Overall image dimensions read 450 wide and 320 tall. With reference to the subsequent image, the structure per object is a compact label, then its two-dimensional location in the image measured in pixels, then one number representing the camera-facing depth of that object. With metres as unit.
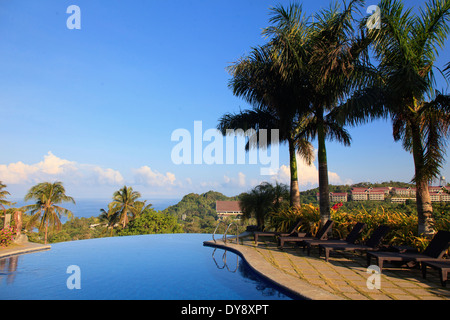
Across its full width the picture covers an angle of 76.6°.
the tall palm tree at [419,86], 6.98
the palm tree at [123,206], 30.16
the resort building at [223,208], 34.05
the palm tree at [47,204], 25.44
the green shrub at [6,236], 9.82
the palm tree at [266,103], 11.52
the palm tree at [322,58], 8.97
